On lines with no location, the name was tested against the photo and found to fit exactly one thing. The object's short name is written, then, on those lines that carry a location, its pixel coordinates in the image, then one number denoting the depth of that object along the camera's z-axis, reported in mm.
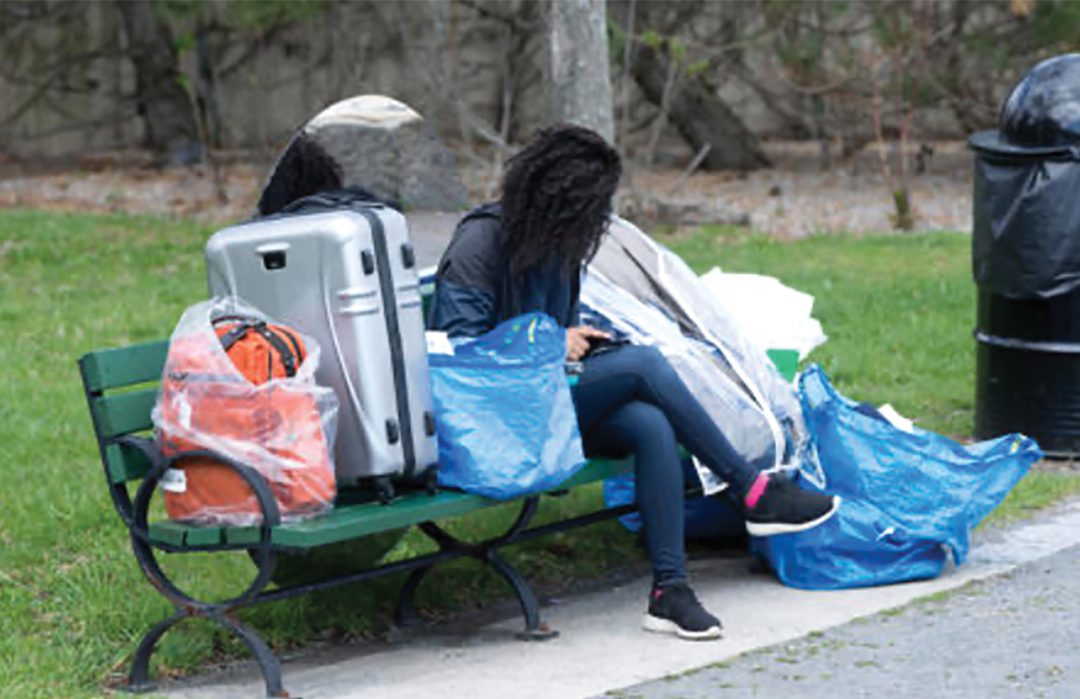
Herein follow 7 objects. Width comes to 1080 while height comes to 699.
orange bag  9312
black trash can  14268
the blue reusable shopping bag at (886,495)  11347
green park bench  9312
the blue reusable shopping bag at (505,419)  10083
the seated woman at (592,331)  10561
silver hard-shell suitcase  9520
